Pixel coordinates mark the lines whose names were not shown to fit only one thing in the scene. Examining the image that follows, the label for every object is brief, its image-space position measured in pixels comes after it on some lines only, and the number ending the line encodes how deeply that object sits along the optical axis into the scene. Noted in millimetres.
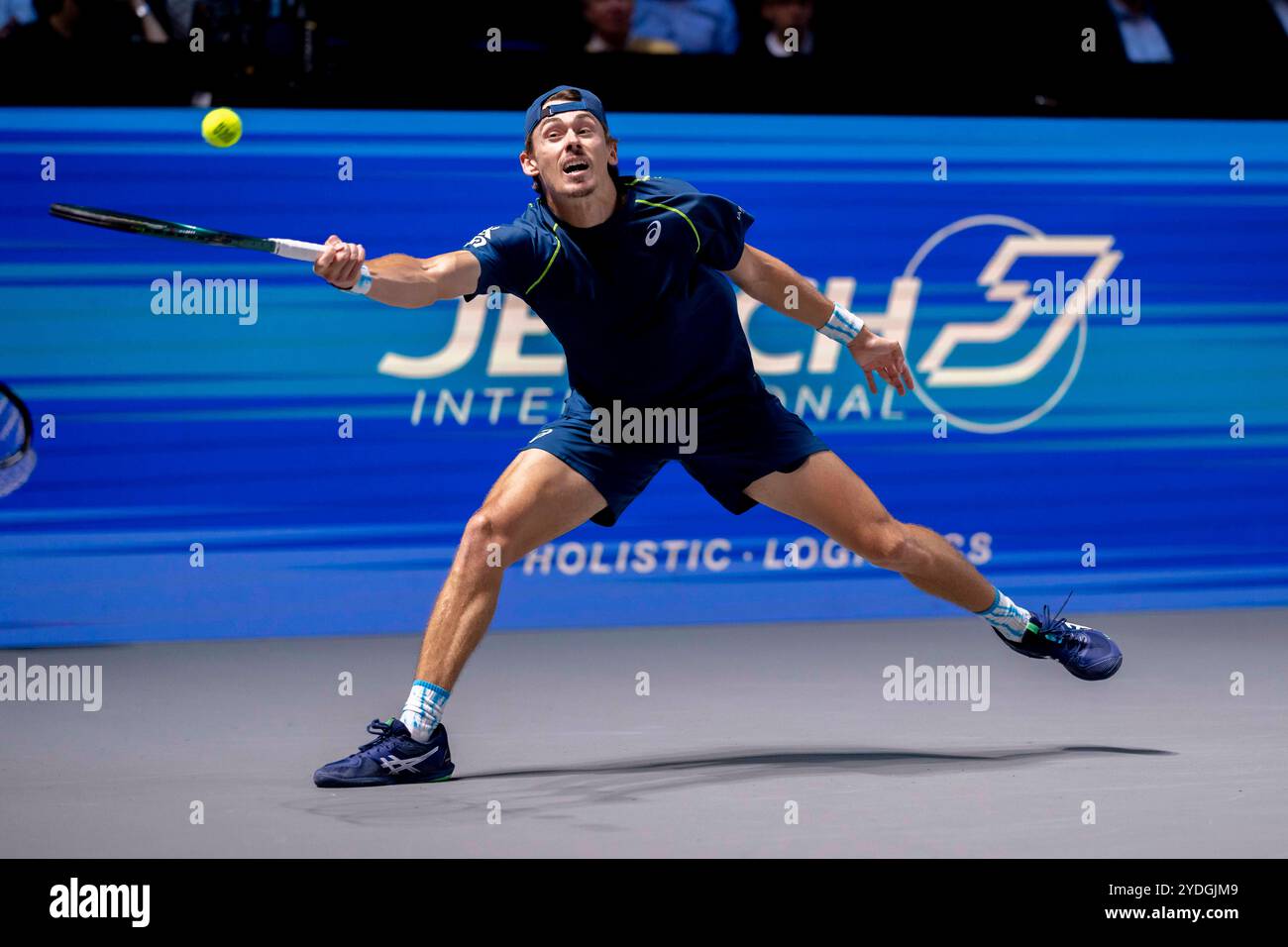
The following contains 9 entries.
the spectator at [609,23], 8273
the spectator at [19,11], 7797
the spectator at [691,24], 8797
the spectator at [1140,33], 9109
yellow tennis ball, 4930
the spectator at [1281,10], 9240
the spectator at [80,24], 7375
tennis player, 4965
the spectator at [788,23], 8633
